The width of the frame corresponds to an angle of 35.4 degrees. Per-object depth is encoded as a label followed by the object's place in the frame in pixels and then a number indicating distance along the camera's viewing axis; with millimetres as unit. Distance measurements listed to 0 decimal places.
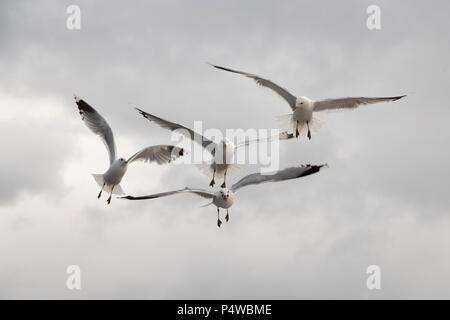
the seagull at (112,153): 13062
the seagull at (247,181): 12391
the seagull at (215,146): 13023
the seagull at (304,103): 13023
